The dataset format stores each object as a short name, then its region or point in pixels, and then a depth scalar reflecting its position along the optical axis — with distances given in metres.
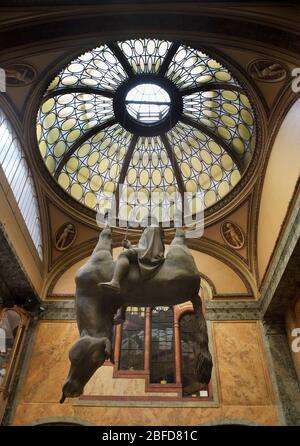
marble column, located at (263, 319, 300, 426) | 8.70
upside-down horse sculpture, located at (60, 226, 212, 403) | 4.00
